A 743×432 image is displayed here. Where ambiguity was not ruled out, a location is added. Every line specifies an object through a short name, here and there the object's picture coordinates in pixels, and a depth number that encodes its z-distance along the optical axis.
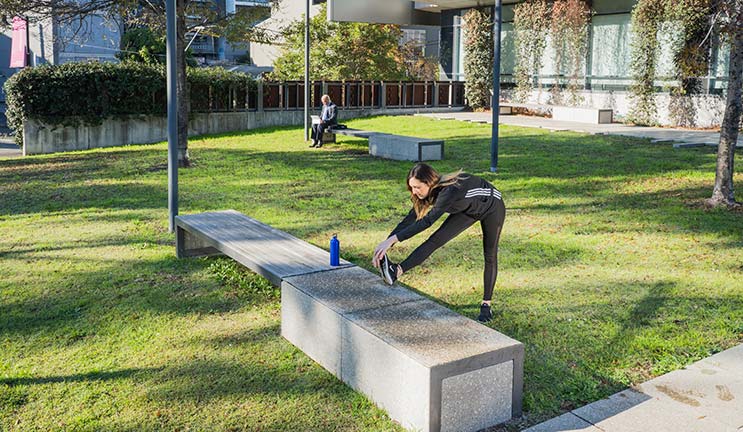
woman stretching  5.55
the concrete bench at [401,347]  4.36
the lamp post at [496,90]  14.36
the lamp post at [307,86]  21.00
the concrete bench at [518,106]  28.38
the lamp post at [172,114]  9.46
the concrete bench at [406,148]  16.61
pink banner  34.09
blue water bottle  6.33
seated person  20.19
